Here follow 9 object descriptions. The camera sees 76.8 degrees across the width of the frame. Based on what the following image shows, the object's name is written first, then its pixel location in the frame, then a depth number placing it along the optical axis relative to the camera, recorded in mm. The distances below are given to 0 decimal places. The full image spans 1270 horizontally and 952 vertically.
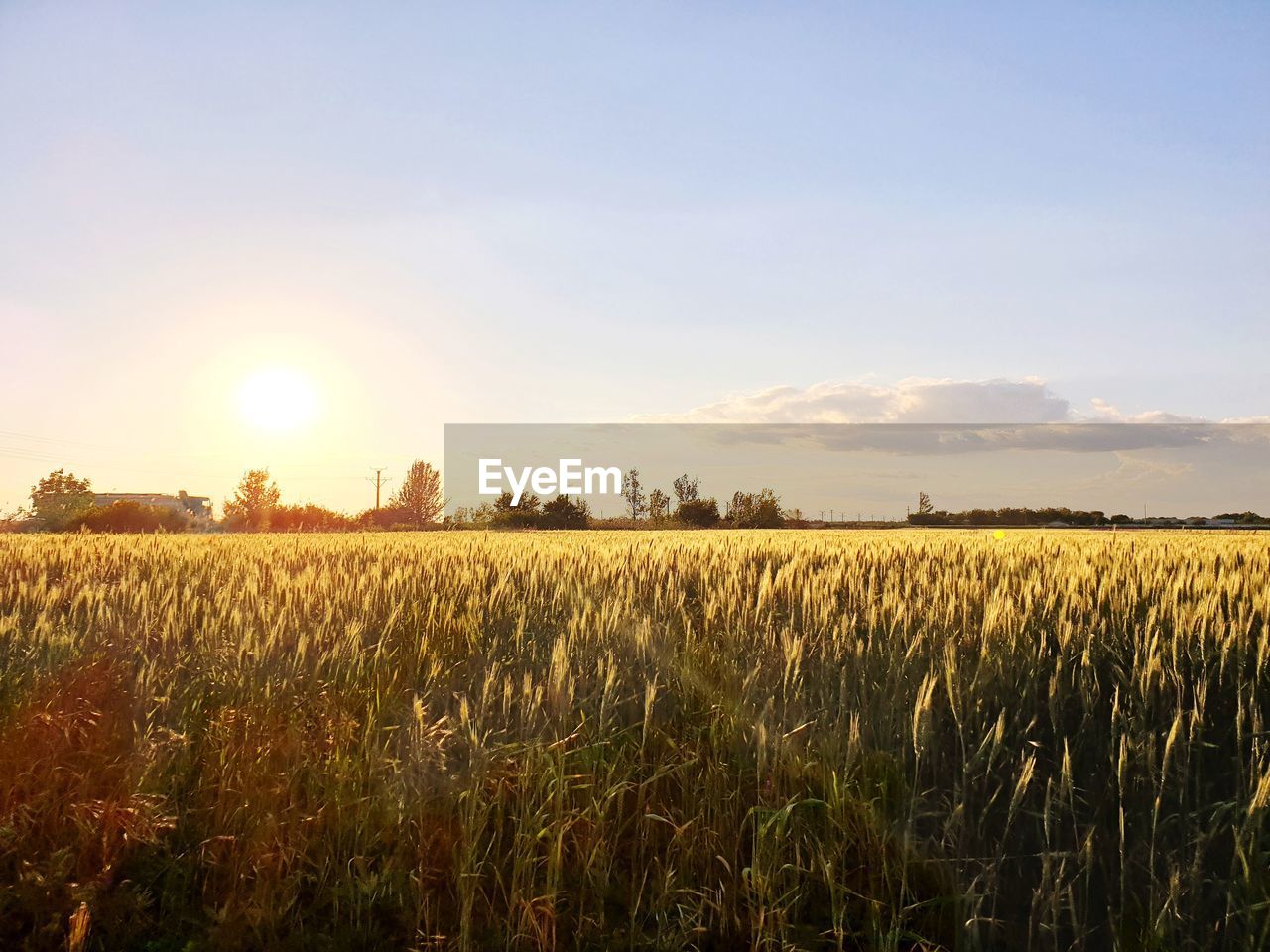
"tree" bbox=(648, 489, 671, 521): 79375
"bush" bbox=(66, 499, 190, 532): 38062
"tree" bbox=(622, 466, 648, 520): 85188
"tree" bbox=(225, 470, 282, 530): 83438
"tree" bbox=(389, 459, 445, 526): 94375
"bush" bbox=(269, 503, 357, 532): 53156
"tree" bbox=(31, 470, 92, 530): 60909
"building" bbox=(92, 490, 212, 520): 88375
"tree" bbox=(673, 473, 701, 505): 85625
